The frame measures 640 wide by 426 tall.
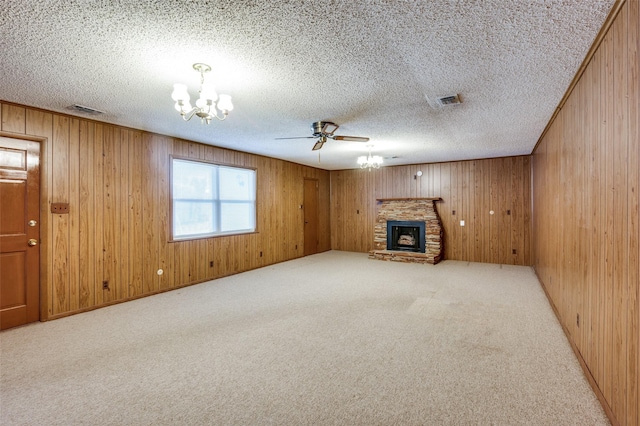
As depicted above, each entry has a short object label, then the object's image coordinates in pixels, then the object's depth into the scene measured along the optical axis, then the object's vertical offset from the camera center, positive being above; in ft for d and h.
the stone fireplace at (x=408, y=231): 23.12 -1.43
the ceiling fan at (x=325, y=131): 13.03 +3.67
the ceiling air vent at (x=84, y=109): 11.16 +4.01
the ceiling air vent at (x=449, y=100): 10.21 +3.96
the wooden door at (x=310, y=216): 26.50 -0.17
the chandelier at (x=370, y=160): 20.08 +3.66
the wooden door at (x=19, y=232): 10.66 -0.60
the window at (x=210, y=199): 16.47 +0.93
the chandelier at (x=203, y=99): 7.91 +3.11
